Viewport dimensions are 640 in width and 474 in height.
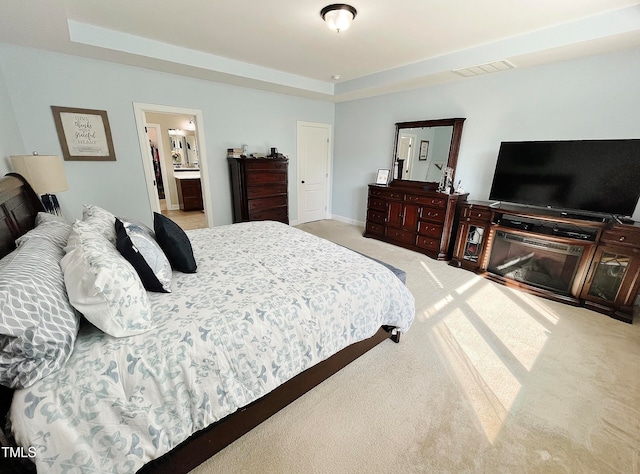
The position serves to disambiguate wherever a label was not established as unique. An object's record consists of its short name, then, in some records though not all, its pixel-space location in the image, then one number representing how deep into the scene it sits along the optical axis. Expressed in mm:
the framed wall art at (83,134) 2961
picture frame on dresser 4562
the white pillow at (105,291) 1043
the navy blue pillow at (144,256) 1347
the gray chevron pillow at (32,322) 815
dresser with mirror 3660
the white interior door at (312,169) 5137
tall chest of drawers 4039
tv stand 2412
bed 881
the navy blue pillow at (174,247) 1655
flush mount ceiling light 2160
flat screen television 2428
